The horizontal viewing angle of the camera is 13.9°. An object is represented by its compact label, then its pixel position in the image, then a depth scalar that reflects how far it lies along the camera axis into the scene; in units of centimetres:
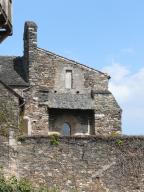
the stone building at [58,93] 3176
